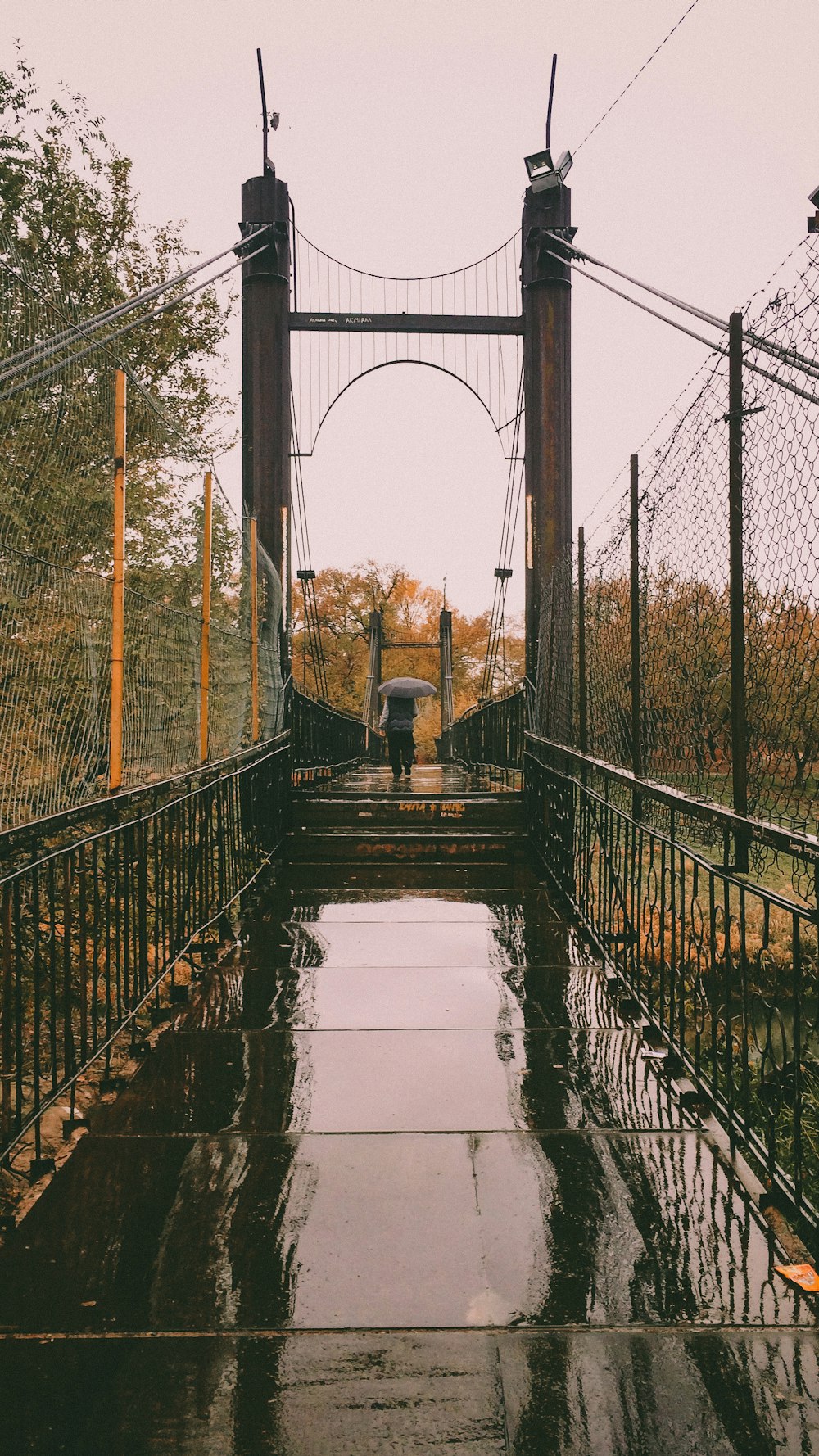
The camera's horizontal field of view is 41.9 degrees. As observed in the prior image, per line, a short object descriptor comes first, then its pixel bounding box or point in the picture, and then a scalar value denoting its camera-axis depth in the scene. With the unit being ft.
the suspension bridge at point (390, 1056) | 5.89
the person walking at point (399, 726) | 41.14
